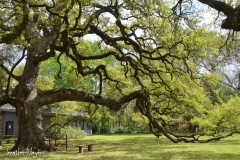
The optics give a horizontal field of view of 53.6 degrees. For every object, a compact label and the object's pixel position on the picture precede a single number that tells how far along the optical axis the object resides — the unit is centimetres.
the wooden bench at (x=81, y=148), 1189
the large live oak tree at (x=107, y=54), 1013
